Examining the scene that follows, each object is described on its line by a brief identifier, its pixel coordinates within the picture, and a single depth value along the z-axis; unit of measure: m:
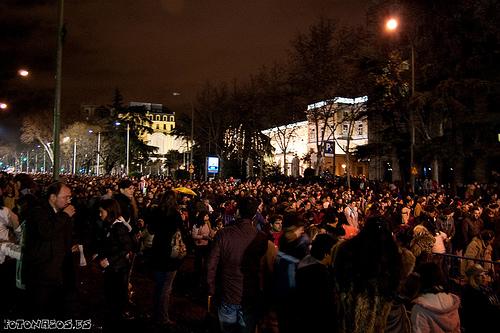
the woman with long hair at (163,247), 6.25
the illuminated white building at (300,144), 76.81
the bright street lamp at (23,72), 18.74
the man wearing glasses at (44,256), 4.61
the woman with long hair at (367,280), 3.73
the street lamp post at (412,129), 23.54
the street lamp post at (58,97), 12.55
